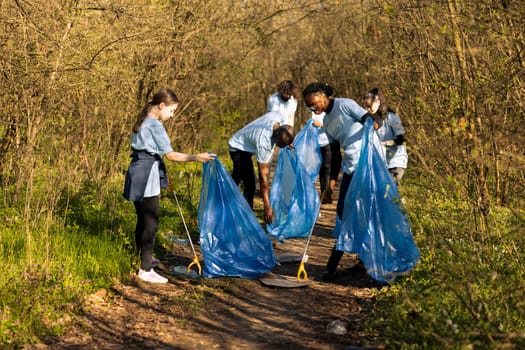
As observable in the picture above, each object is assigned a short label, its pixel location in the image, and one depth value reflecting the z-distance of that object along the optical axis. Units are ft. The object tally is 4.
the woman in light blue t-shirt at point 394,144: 24.48
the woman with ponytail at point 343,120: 19.71
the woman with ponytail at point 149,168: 18.60
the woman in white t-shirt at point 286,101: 26.73
